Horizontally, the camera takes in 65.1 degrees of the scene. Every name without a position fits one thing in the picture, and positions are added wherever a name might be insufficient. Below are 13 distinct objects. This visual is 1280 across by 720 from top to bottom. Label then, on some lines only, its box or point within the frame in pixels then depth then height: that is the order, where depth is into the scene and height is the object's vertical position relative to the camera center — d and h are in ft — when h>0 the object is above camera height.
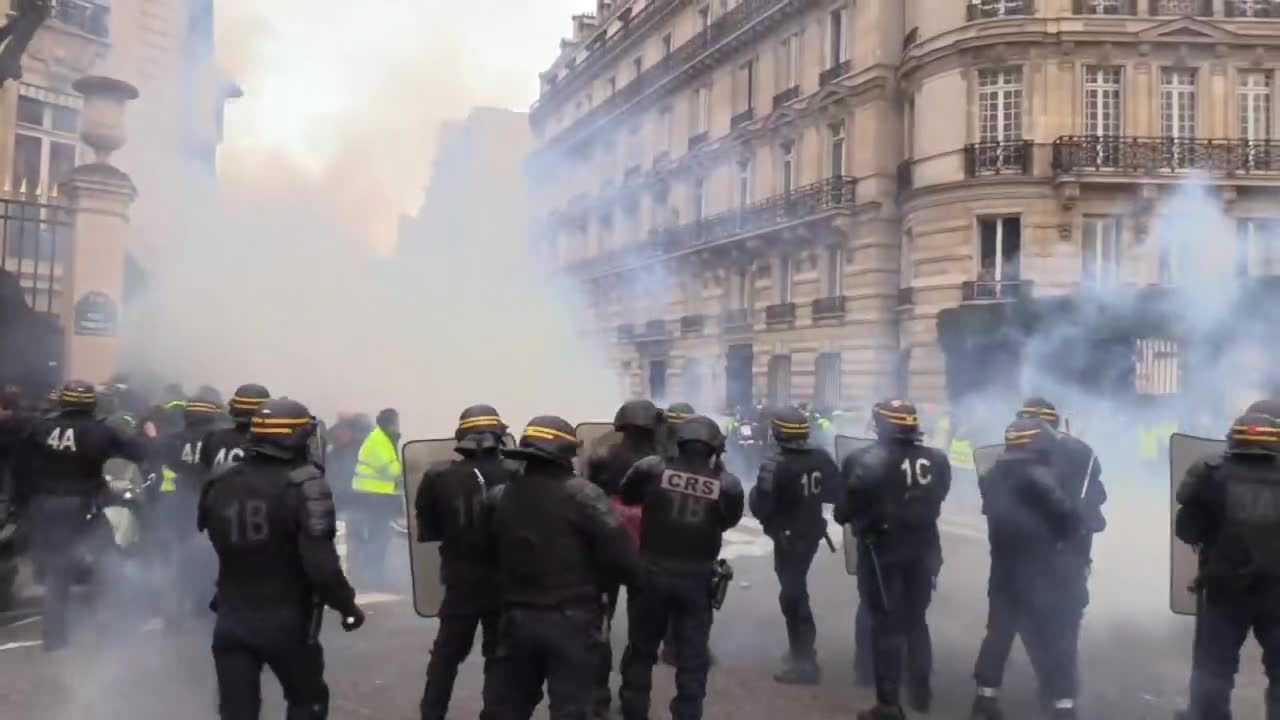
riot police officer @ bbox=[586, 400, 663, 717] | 18.97 -1.04
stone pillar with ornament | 39.93 +5.66
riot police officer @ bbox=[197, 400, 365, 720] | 12.63 -2.26
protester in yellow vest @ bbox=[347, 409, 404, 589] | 28.14 -3.11
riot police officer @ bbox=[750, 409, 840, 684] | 20.15 -2.19
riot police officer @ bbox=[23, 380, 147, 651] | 20.59 -2.08
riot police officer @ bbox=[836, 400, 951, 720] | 17.63 -2.19
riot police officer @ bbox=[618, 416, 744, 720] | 15.74 -2.54
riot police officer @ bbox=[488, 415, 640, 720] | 12.67 -2.25
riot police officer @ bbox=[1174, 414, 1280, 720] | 14.44 -2.10
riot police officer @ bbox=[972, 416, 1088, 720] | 17.61 -3.09
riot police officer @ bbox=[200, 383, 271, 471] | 19.71 -1.01
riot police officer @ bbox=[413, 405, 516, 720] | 15.69 -2.71
